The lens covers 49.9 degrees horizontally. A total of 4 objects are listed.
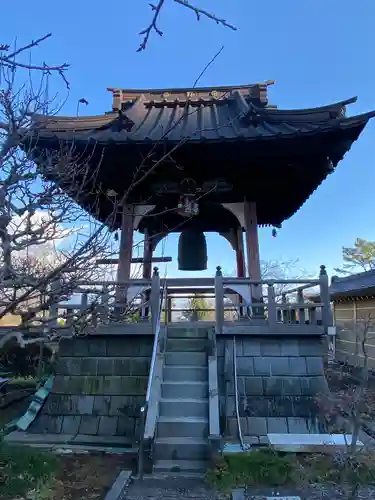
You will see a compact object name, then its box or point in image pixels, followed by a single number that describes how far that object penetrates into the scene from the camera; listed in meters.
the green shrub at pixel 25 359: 8.34
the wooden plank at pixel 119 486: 3.80
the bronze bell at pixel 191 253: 8.01
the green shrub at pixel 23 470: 3.88
